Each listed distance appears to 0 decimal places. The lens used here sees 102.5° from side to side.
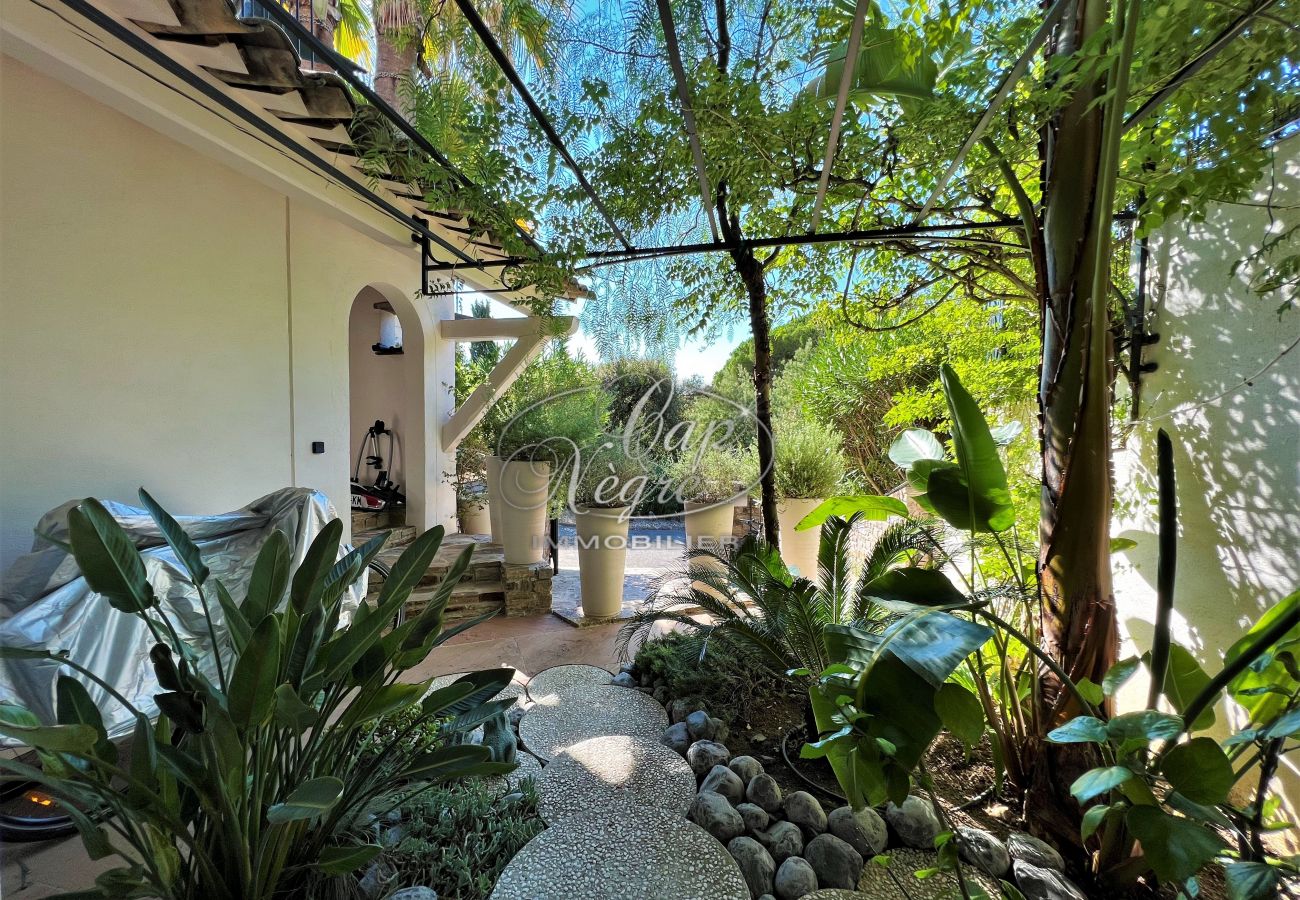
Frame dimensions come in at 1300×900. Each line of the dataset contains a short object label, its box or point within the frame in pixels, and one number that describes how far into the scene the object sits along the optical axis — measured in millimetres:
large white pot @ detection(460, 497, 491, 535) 5332
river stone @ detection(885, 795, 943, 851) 1633
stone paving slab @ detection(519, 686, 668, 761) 2314
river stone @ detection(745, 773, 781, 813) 1780
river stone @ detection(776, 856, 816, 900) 1473
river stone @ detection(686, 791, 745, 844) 1664
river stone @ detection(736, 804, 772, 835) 1687
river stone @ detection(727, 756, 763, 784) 1915
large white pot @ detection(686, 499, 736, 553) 4559
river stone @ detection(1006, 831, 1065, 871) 1370
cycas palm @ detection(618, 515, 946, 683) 2129
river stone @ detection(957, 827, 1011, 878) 1436
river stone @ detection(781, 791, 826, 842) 1693
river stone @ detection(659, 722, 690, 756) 2207
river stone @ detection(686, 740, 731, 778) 2023
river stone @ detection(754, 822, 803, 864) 1601
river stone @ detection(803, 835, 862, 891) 1502
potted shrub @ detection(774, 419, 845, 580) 4523
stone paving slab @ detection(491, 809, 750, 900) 1467
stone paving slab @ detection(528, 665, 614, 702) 2787
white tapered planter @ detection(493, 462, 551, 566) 4051
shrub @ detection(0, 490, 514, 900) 854
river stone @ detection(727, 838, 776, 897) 1498
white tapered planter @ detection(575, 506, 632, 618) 3816
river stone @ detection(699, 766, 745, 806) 1829
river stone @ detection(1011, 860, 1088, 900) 1256
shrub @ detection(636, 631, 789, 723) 2500
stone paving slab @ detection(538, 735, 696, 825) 1840
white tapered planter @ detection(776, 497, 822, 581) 4512
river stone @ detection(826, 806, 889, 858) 1611
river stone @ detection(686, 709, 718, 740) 2215
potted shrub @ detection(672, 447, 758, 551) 4586
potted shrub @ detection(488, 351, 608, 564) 4035
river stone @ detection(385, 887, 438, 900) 1308
